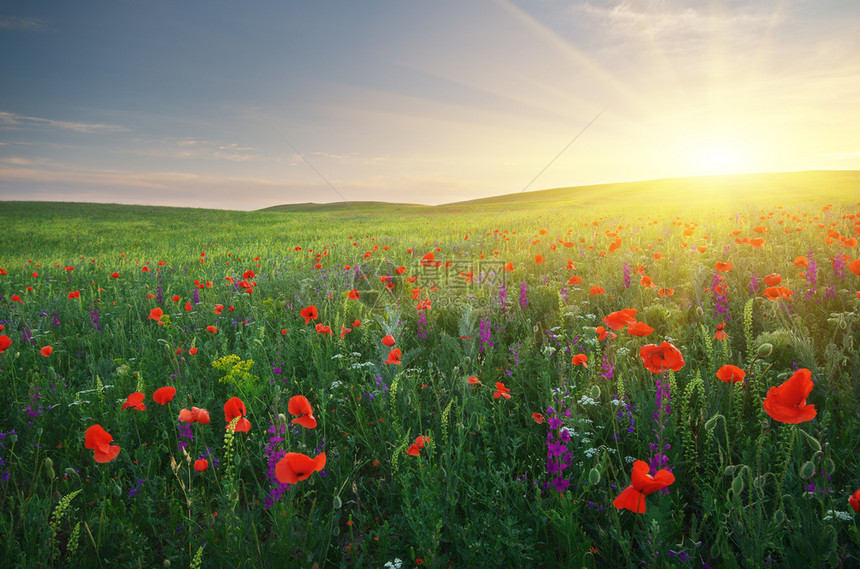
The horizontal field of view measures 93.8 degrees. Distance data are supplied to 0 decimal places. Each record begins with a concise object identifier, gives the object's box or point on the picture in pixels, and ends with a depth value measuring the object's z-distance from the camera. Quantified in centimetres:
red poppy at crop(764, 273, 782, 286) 263
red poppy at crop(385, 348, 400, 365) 213
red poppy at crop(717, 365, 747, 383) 160
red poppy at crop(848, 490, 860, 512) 117
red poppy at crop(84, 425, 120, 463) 150
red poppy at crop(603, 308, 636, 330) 197
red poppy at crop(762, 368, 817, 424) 123
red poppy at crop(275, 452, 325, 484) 125
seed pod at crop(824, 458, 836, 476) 139
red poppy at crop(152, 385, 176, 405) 181
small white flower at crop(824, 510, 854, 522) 138
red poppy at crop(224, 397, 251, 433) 163
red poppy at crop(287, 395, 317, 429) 162
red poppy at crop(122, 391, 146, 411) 190
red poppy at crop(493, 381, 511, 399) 206
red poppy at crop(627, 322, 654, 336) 175
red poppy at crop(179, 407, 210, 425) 167
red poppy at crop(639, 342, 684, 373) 158
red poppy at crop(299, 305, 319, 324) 284
